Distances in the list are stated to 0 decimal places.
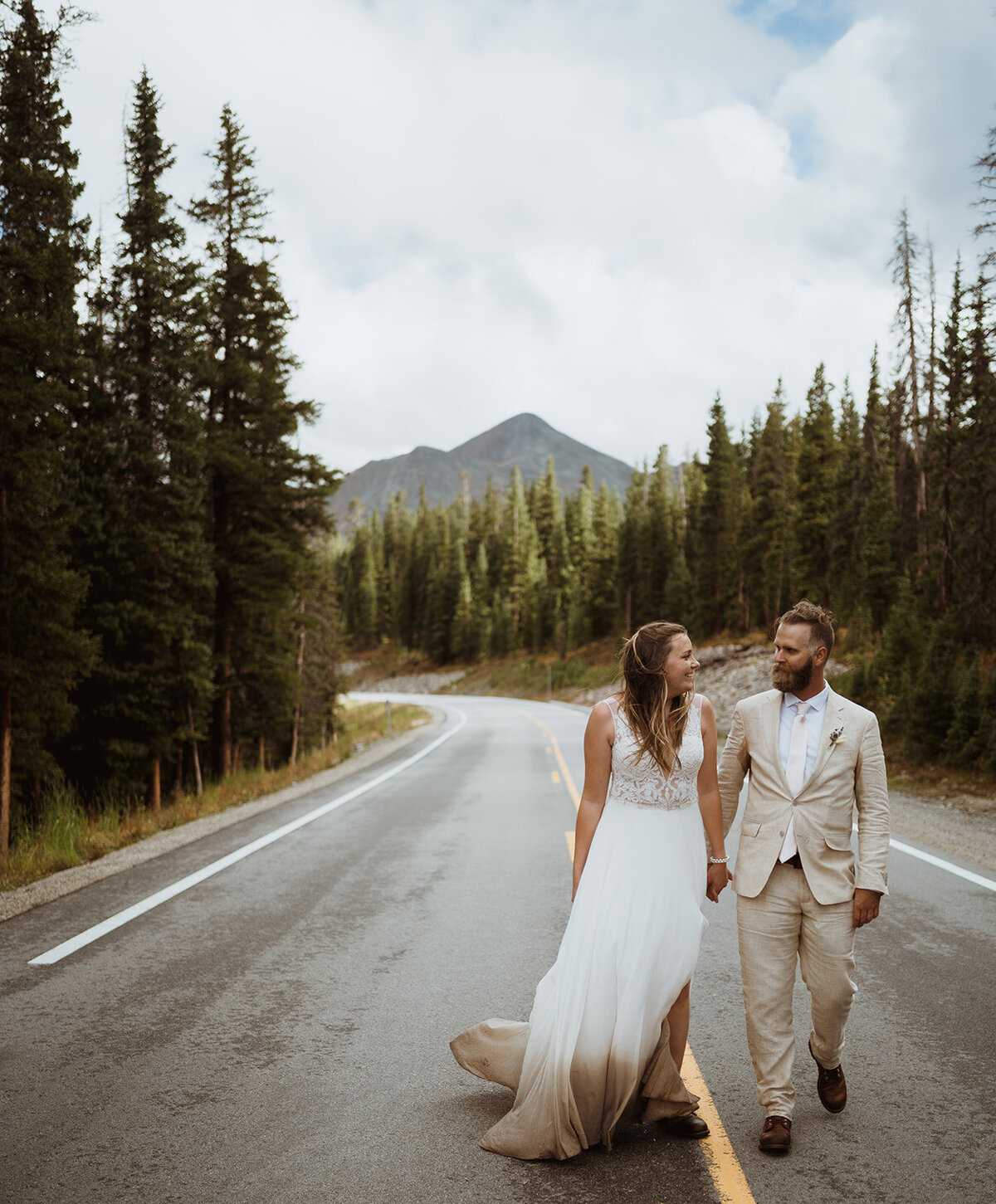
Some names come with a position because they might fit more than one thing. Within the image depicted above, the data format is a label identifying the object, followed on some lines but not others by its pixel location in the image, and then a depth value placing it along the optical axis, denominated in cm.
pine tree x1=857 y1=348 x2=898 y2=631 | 3856
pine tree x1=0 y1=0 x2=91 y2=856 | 1512
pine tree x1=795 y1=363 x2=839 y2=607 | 4934
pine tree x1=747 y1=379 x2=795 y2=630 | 5381
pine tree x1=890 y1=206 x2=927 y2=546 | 3016
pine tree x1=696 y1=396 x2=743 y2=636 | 6056
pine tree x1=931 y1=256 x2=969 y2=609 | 2559
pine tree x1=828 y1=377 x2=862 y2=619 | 4216
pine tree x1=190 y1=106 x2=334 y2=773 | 2425
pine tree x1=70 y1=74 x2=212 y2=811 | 2005
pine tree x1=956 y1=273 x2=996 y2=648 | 1756
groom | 391
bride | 364
